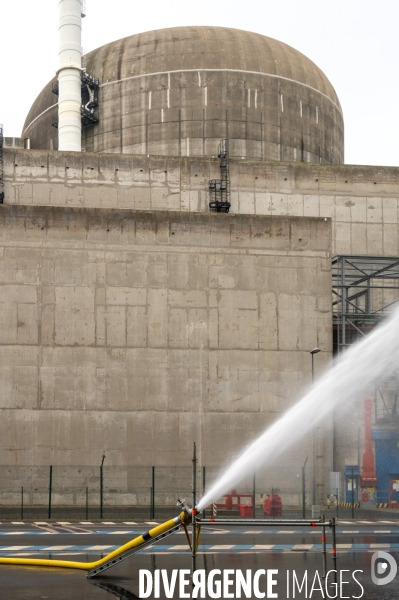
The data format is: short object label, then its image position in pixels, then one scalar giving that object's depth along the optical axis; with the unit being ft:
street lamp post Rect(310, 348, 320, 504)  148.25
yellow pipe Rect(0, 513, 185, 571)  58.65
